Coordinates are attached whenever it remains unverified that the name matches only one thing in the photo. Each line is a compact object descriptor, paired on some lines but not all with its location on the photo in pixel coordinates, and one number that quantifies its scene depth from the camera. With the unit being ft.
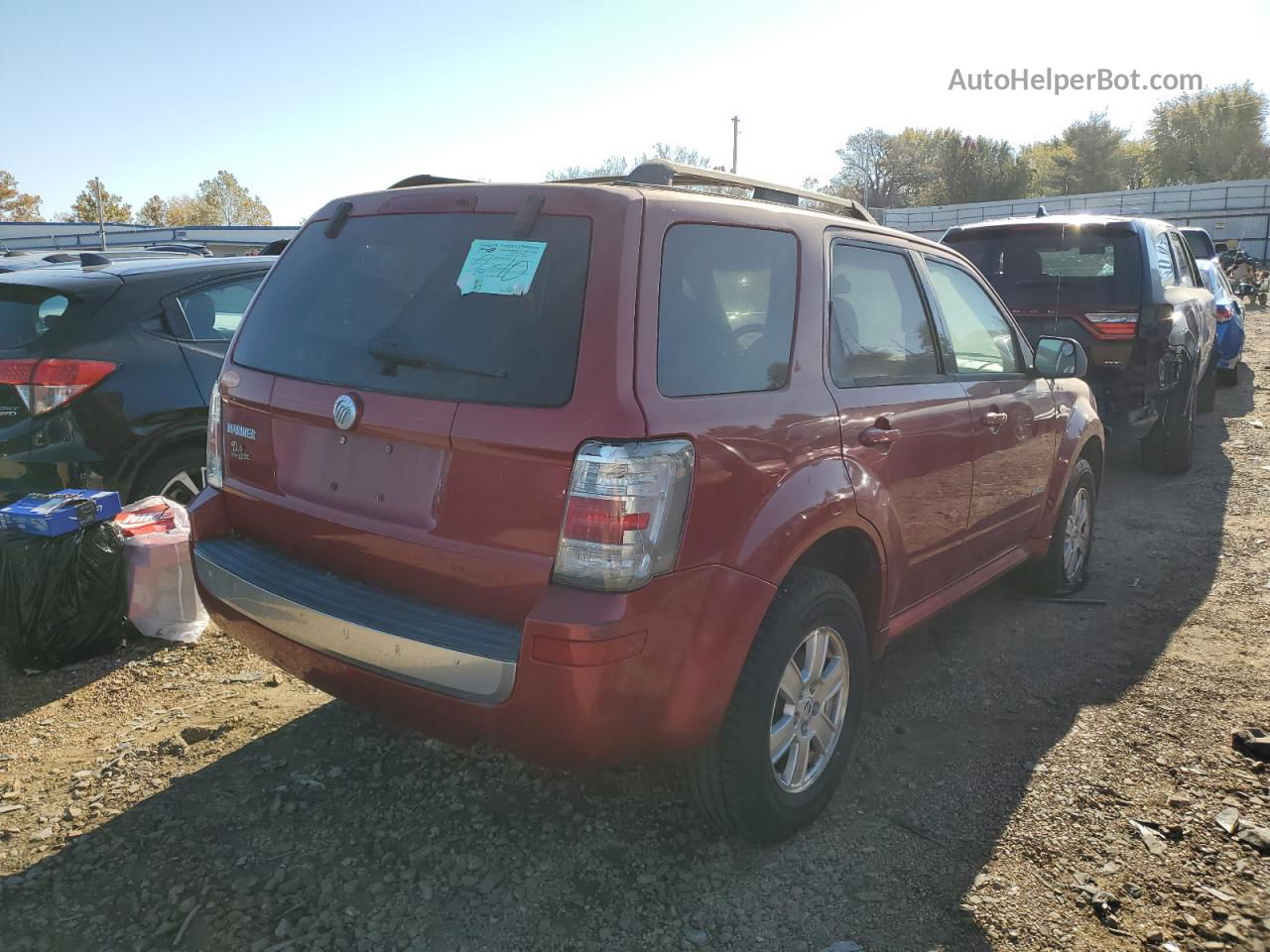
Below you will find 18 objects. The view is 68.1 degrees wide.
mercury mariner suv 7.28
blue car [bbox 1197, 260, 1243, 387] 33.47
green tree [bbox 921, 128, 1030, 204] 238.27
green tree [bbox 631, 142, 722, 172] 172.84
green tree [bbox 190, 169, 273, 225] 307.05
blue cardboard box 12.53
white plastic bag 13.28
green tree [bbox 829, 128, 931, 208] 259.80
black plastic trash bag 12.42
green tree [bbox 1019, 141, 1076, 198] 239.09
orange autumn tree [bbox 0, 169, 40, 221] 257.14
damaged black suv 21.43
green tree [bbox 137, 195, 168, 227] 301.63
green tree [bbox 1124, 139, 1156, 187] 242.99
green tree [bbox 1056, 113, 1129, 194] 240.32
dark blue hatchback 13.84
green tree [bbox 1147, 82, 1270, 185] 227.40
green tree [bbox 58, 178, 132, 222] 280.31
